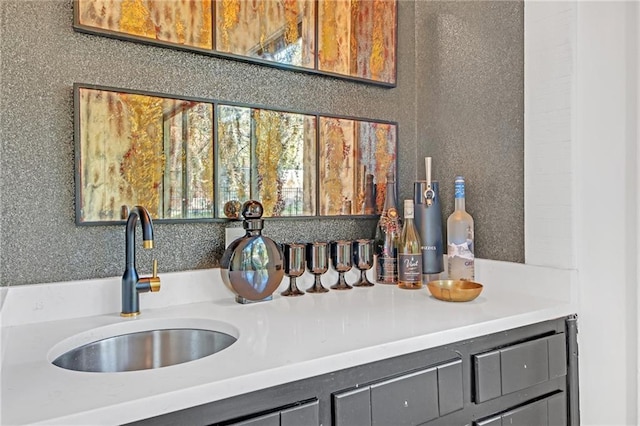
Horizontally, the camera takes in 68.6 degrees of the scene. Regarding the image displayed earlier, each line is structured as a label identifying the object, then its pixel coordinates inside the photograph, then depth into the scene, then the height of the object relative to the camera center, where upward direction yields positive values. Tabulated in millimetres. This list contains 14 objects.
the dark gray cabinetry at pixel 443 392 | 848 -394
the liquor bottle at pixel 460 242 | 1566 -121
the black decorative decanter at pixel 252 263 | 1322 -160
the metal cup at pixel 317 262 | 1525 -180
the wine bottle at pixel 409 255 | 1573 -165
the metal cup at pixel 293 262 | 1470 -175
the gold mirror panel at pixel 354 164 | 1653 +158
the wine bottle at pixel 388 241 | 1660 -123
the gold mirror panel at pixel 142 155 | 1240 +146
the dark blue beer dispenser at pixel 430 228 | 1663 -78
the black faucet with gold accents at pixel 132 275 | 1194 -173
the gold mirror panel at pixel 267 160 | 1450 +152
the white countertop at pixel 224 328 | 733 -283
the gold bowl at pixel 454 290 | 1341 -245
